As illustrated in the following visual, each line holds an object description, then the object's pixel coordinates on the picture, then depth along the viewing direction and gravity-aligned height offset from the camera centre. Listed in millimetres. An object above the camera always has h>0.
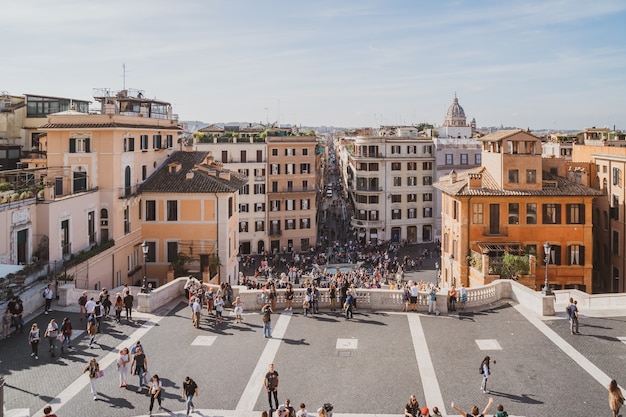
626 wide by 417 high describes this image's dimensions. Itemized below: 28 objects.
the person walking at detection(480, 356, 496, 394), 18038 -5622
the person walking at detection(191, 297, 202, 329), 24359 -5001
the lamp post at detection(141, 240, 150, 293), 27130 -4293
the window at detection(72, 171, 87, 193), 39000 +848
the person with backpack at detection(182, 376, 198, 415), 16734 -5698
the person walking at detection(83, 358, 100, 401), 17641 -5479
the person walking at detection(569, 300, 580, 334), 23438 -5136
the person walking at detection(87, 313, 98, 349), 22391 -5214
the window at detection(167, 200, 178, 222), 43156 -1314
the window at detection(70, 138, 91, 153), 39375 +3207
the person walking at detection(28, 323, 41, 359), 20344 -5097
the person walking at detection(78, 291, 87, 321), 25270 -4858
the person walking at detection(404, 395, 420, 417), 15482 -5772
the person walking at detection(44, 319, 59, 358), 20938 -5093
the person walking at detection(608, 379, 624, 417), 15824 -5618
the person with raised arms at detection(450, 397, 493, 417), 14647 -5586
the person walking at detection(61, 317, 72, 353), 21422 -5134
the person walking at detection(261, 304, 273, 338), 22906 -5152
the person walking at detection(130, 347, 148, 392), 18453 -5415
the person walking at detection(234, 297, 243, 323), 25200 -5085
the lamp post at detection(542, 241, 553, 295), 25969 -4215
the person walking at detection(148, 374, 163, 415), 16953 -5759
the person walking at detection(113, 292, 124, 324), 25250 -4978
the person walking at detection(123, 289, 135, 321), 25125 -4820
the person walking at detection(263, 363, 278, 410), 17266 -5584
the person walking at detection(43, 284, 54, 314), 25594 -4555
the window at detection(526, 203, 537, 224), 41094 -1500
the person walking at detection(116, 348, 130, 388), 18359 -5497
